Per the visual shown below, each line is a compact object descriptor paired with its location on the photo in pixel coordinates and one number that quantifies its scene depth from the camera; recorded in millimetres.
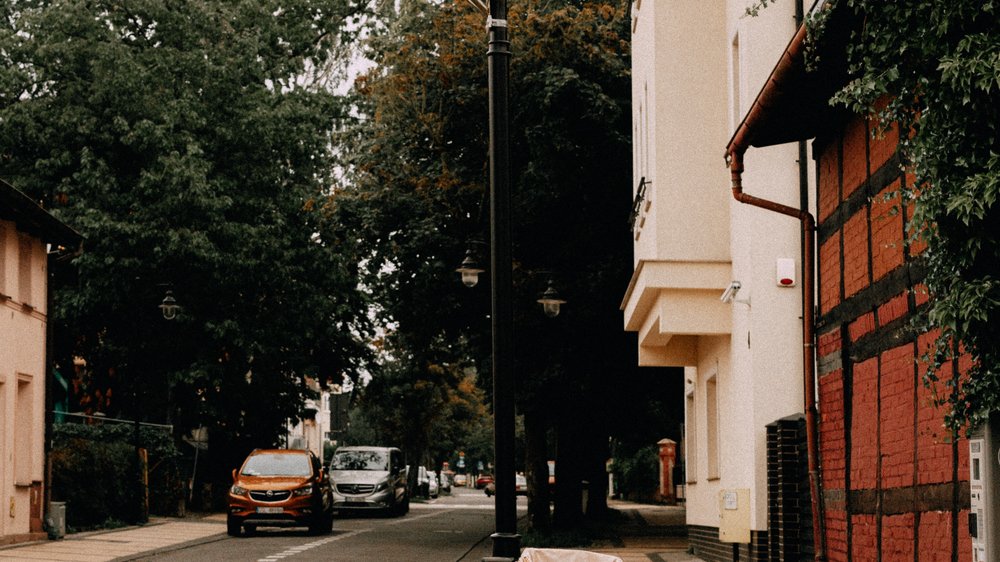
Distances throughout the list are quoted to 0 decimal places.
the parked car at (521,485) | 69112
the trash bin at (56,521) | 25891
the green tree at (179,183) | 35406
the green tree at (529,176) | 26891
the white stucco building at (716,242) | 14984
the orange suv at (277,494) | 27328
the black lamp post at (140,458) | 30672
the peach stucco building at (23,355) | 24469
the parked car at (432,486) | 73381
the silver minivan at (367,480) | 40688
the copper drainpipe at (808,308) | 12805
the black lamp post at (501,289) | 9516
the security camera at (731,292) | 15359
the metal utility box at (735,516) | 15289
